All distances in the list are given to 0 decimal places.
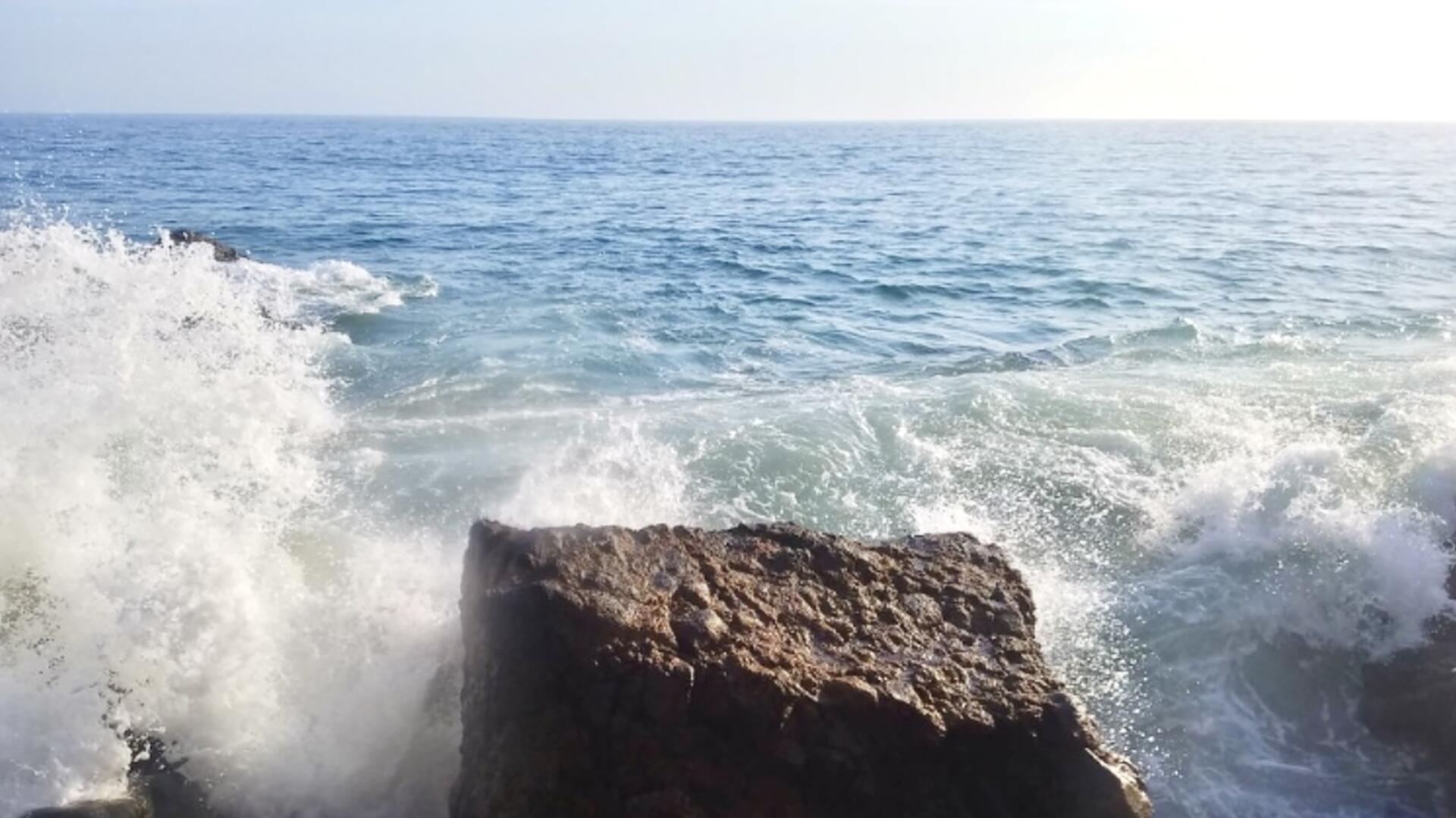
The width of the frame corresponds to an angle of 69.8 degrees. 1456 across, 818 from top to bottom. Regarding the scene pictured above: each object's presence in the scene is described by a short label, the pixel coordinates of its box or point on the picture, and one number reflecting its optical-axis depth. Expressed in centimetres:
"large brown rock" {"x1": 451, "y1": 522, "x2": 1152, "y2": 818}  387
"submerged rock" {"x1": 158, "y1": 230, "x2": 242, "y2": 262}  1642
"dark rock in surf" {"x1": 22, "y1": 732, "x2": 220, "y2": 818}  444
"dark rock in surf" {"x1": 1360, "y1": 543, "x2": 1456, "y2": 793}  536
